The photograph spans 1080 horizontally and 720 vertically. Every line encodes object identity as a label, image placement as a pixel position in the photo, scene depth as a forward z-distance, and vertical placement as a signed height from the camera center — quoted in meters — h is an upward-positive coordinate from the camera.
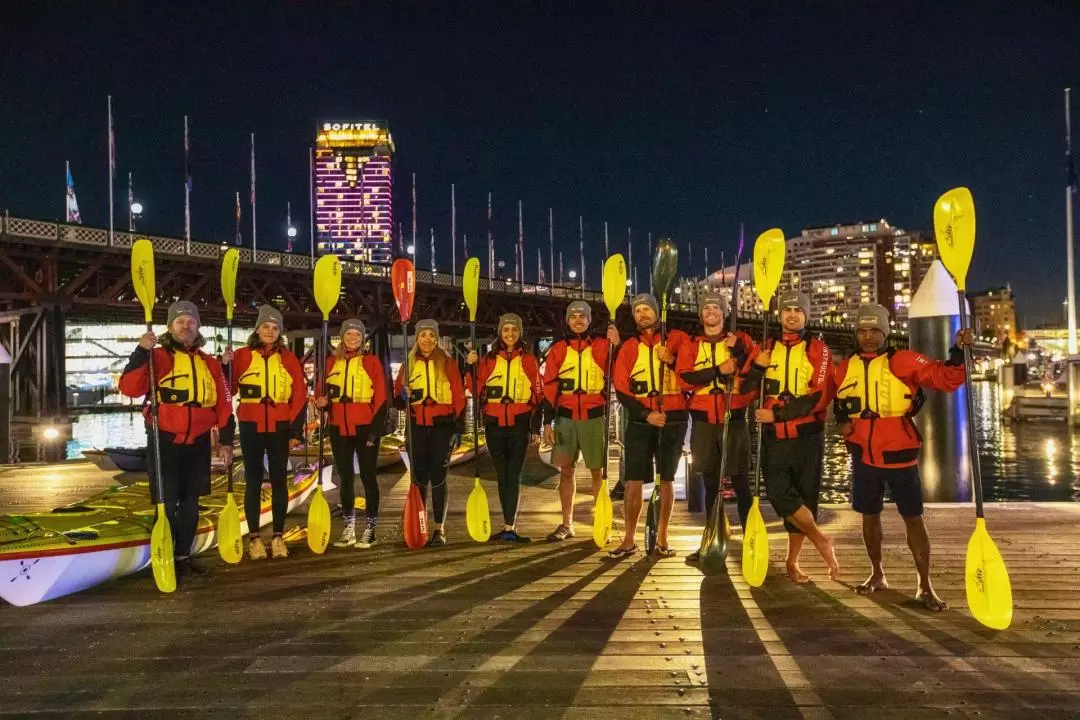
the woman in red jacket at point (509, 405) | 6.34 -0.29
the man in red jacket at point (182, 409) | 5.32 -0.22
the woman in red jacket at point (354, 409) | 6.24 -0.29
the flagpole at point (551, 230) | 73.81 +13.88
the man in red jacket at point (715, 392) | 5.30 -0.19
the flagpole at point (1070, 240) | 31.88 +5.06
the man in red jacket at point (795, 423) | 4.98 -0.39
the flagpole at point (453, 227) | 57.22 +11.57
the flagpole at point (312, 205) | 37.53 +8.71
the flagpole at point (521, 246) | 60.56 +10.75
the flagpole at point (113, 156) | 33.78 +10.35
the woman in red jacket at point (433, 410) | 6.34 -0.32
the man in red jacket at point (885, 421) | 4.55 -0.37
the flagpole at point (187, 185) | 36.84 +9.69
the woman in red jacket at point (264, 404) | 5.84 -0.21
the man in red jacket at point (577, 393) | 6.27 -0.20
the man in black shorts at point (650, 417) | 5.73 -0.38
